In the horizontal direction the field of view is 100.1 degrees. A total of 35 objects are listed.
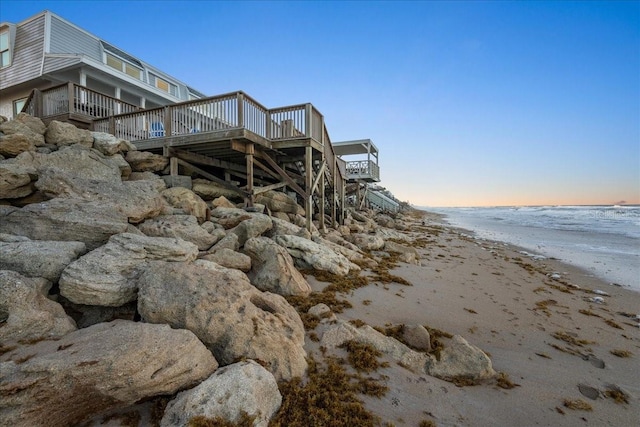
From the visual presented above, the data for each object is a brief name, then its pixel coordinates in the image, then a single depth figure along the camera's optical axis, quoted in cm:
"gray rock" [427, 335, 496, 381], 305
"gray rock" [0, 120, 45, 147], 659
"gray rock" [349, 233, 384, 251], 916
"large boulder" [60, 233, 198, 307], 319
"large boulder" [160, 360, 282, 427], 212
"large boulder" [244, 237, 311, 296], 475
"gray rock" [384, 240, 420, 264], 824
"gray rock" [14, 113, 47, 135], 752
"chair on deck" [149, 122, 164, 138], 1096
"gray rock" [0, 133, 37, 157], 624
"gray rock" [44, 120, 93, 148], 754
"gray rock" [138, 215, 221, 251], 541
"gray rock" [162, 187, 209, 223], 716
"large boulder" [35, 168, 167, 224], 512
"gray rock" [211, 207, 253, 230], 724
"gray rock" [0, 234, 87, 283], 333
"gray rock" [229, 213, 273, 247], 635
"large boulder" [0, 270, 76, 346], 258
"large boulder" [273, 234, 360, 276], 609
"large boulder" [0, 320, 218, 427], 193
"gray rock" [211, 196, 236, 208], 858
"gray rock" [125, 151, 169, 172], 898
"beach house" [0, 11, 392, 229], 916
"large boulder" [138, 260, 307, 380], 288
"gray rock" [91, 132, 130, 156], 822
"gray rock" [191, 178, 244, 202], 980
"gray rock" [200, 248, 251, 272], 503
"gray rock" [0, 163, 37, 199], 499
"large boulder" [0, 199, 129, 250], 424
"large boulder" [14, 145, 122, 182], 610
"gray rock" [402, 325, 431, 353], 352
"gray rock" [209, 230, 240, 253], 556
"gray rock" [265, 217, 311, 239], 731
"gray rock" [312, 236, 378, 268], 723
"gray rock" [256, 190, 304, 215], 1055
